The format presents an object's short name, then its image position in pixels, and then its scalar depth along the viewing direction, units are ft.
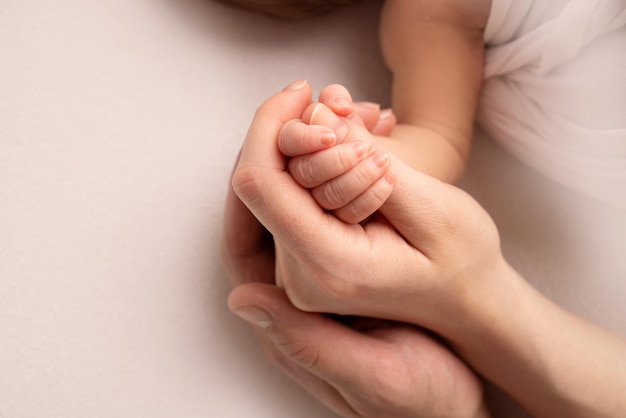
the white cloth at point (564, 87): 1.18
